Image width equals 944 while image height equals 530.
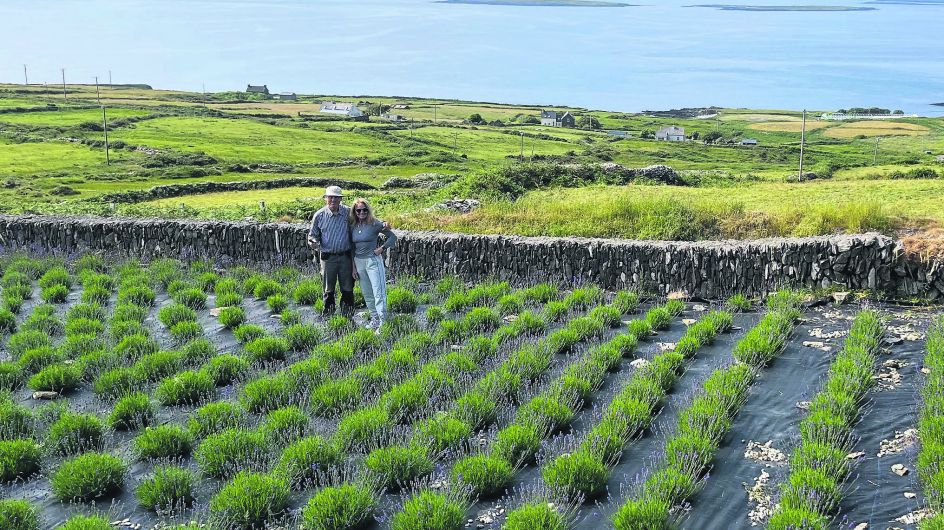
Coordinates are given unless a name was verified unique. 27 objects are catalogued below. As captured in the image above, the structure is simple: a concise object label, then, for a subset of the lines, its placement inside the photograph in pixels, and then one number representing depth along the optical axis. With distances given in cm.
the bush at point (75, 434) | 705
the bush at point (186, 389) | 808
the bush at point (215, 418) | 730
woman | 1057
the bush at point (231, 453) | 663
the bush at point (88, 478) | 635
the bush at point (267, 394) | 791
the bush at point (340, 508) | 584
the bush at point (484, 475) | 639
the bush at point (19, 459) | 663
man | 1070
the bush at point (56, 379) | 847
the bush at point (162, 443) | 692
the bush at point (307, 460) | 652
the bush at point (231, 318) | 1070
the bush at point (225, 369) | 863
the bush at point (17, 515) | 584
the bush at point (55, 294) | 1218
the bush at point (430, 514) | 575
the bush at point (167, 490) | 620
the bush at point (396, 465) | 648
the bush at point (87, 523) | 573
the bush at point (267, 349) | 933
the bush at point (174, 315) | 1067
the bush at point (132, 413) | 754
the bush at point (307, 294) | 1201
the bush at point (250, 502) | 595
